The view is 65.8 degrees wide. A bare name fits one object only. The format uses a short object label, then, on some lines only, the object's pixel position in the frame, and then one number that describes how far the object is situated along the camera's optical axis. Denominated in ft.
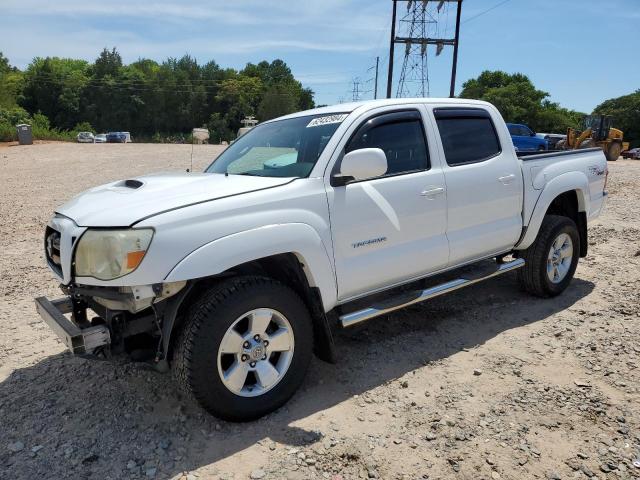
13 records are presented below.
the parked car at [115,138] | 185.78
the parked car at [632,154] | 115.63
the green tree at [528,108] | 180.55
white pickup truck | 8.92
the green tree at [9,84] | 189.98
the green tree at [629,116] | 177.88
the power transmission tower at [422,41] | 75.26
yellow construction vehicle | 90.02
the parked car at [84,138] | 176.35
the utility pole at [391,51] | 73.97
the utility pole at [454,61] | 75.15
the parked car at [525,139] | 93.61
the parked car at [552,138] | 105.50
